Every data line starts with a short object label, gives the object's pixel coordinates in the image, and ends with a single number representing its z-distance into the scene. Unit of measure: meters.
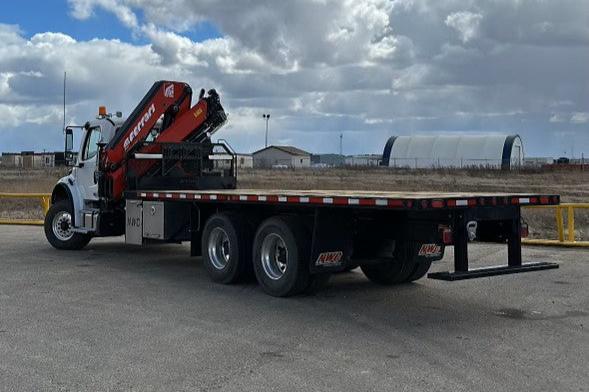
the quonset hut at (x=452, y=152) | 85.94
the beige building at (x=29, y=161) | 94.71
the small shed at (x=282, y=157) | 122.71
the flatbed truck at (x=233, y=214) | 8.77
